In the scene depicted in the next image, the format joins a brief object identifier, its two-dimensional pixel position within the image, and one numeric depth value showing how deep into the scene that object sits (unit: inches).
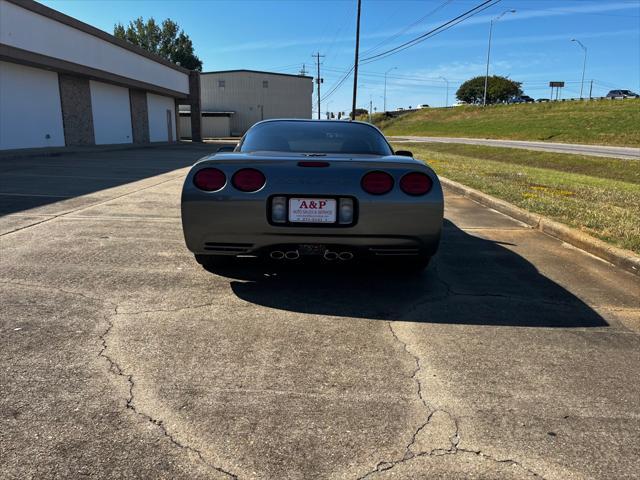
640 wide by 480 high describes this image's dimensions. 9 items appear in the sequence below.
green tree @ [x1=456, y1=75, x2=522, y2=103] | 4131.4
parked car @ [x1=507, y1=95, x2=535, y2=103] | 3764.8
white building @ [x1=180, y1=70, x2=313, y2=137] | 2394.2
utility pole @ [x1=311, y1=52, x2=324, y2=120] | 2591.0
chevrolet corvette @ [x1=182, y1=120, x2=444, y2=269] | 133.8
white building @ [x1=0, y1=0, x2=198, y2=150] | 668.1
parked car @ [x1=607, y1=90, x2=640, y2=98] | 3248.0
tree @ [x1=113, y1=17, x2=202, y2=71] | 2925.7
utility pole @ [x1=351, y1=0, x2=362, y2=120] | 1380.4
